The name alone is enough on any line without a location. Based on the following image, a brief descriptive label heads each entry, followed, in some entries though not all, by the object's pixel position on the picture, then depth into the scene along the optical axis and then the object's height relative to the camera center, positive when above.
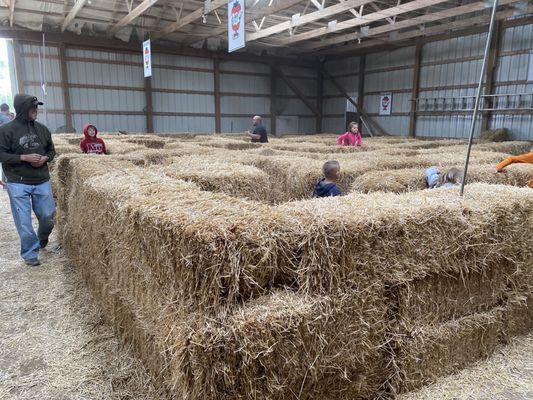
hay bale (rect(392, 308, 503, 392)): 2.27 -1.34
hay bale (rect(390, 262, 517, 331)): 2.23 -1.00
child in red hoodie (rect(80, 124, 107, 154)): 5.97 -0.21
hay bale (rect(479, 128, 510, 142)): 11.92 -0.12
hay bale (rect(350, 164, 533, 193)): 4.05 -0.51
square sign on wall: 16.61 +1.15
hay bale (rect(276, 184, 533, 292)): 1.91 -0.56
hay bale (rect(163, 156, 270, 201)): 3.70 -0.46
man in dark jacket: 4.07 -0.40
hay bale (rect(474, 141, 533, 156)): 8.30 -0.35
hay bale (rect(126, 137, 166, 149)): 8.89 -0.28
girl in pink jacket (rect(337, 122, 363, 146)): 8.20 -0.18
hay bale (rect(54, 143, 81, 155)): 6.10 -0.32
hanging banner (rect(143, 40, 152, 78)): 10.98 +2.04
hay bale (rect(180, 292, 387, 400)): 1.66 -1.02
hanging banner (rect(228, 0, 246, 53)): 7.71 +2.13
